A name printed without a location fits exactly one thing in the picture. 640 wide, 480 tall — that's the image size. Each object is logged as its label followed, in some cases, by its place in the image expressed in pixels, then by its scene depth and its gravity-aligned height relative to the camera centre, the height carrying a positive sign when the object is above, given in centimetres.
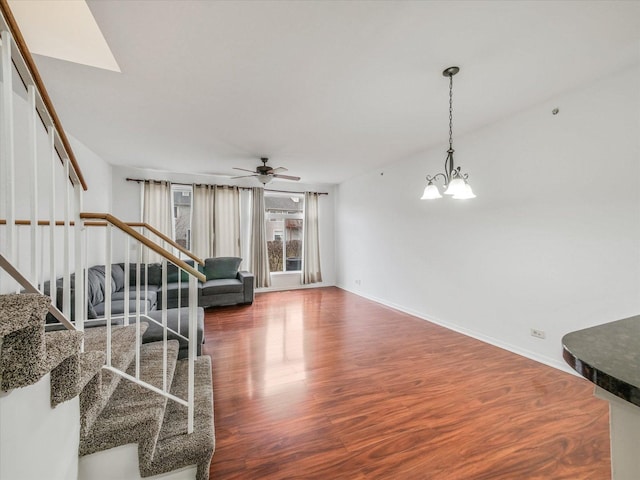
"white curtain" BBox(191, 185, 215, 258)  568 +45
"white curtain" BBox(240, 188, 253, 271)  620 +37
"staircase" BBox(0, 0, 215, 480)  86 -68
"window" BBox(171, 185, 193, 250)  578 +64
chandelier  218 +48
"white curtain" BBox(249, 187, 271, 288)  618 +9
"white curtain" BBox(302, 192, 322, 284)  672 -2
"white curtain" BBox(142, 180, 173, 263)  532 +70
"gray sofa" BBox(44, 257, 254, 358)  269 -79
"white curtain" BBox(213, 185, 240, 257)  586 +45
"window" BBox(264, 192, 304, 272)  665 +29
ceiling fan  425 +112
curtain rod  528 +125
